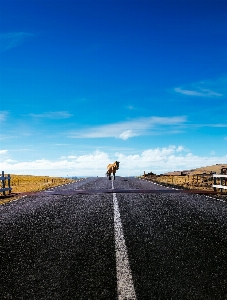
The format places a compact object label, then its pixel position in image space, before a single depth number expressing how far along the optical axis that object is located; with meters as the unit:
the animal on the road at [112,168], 44.19
